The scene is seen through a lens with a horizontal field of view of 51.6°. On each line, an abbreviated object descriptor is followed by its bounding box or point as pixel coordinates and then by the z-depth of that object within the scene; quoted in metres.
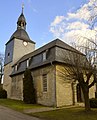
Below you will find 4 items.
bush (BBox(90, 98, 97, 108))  10.02
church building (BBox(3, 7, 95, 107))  10.93
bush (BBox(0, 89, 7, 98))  18.84
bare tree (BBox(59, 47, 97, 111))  8.04
